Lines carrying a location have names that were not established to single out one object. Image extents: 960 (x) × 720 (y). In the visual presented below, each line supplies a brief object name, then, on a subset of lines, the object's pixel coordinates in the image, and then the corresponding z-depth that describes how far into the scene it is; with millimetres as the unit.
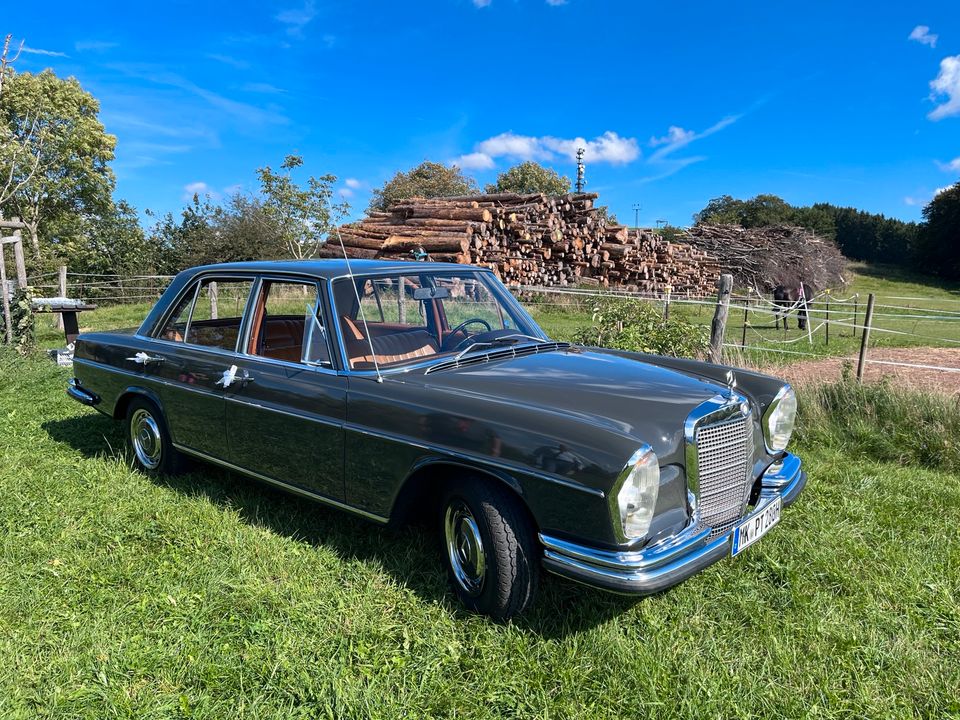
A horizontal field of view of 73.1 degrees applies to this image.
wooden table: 10305
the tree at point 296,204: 31250
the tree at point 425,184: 47875
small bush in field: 7484
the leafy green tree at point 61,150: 33344
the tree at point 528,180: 54500
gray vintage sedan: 2547
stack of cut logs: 15312
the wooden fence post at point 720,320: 6785
